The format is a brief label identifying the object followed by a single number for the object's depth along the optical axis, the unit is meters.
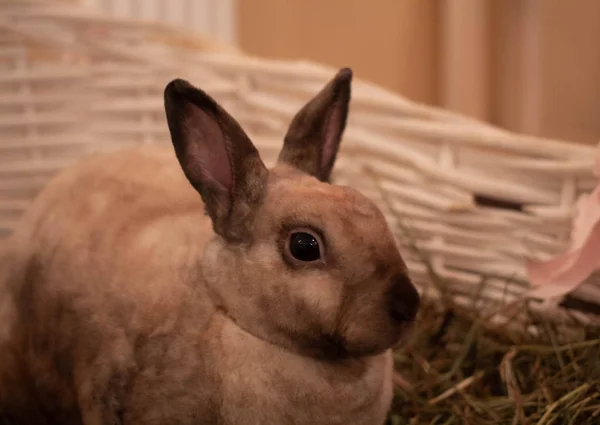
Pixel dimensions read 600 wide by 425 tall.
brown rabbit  0.61
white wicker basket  1.00
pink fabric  0.82
